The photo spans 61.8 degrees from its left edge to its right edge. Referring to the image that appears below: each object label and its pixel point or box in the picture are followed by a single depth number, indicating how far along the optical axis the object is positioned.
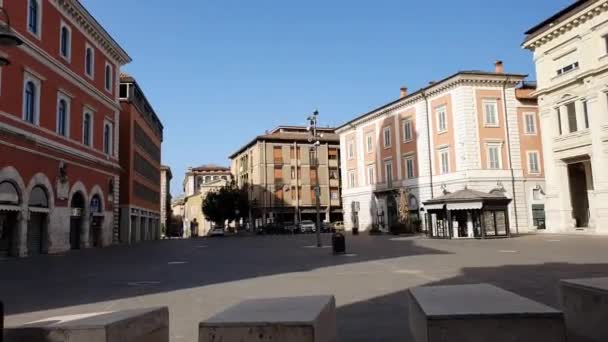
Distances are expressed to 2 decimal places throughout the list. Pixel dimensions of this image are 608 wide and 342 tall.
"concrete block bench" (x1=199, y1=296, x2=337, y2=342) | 3.56
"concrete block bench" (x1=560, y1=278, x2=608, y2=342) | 4.94
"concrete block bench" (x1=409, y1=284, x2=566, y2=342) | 3.65
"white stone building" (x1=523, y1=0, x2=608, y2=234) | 31.39
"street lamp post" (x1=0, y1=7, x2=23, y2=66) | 7.48
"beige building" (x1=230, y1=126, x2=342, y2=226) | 78.06
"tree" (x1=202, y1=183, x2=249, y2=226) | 78.31
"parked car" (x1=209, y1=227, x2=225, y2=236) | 65.46
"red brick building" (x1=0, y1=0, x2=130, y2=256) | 23.39
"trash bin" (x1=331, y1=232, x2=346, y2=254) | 21.05
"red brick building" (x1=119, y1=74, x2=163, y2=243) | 43.28
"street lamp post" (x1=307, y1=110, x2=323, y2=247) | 29.88
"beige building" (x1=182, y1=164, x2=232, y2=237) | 108.08
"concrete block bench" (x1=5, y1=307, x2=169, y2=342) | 3.96
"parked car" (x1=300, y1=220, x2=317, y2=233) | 63.00
